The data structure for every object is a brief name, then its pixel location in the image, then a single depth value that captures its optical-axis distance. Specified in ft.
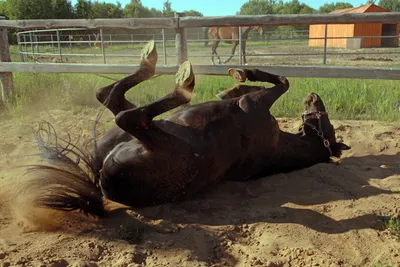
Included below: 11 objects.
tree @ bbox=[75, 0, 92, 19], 133.59
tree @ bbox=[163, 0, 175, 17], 213.64
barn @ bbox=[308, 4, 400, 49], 93.35
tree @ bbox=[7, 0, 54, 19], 120.47
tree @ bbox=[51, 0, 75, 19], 123.13
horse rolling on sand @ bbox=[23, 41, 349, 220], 8.97
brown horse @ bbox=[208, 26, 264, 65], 48.21
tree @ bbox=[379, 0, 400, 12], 184.34
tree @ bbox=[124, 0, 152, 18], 187.83
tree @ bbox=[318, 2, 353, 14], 197.75
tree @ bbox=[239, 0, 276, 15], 210.34
